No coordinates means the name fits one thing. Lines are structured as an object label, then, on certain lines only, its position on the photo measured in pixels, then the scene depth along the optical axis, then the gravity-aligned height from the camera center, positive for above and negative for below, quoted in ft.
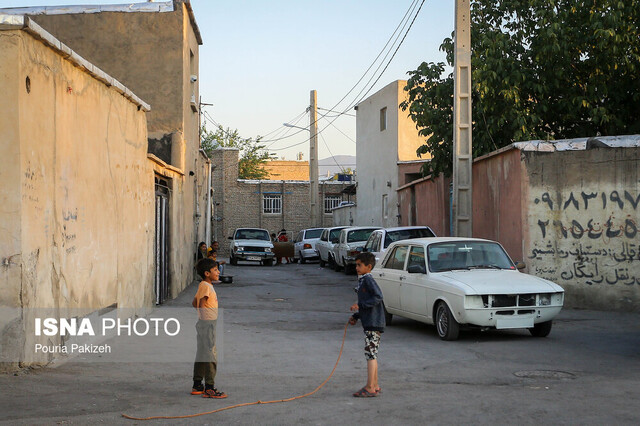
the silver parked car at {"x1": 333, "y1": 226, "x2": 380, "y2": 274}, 93.04 -2.85
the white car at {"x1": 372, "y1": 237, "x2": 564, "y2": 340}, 37.04 -3.30
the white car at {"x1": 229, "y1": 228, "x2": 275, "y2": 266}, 116.47 -3.93
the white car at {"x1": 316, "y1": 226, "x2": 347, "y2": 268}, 106.73 -3.13
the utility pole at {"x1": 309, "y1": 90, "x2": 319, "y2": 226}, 146.61 +12.17
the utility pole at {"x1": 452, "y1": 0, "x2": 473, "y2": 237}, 61.67 +8.61
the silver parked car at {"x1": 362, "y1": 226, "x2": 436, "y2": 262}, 74.69 -1.25
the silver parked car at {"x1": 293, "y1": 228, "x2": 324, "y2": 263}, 129.39 -3.81
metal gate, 55.72 -1.58
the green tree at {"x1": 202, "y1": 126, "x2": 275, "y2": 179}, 254.06 +22.27
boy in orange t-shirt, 24.68 -3.80
